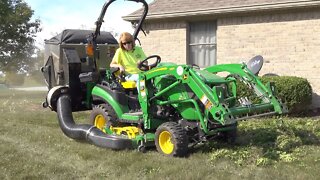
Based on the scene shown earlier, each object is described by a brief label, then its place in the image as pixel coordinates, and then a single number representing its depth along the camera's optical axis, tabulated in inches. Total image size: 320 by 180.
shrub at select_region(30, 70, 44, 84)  2893.7
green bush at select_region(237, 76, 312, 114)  423.5
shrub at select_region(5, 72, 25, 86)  2667.3
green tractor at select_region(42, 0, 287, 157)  239.6
